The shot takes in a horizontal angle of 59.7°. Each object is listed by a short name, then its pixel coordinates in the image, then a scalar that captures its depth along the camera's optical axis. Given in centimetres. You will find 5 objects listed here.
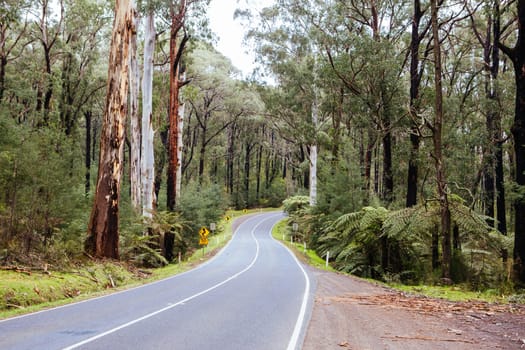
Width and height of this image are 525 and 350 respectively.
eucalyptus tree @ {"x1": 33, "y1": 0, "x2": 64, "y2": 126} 2919
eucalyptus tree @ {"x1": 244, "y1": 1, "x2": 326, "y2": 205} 3556
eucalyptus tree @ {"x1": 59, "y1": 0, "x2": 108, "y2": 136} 3162
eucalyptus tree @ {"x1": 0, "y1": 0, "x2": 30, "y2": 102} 2727
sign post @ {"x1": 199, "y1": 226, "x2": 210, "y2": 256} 2839
